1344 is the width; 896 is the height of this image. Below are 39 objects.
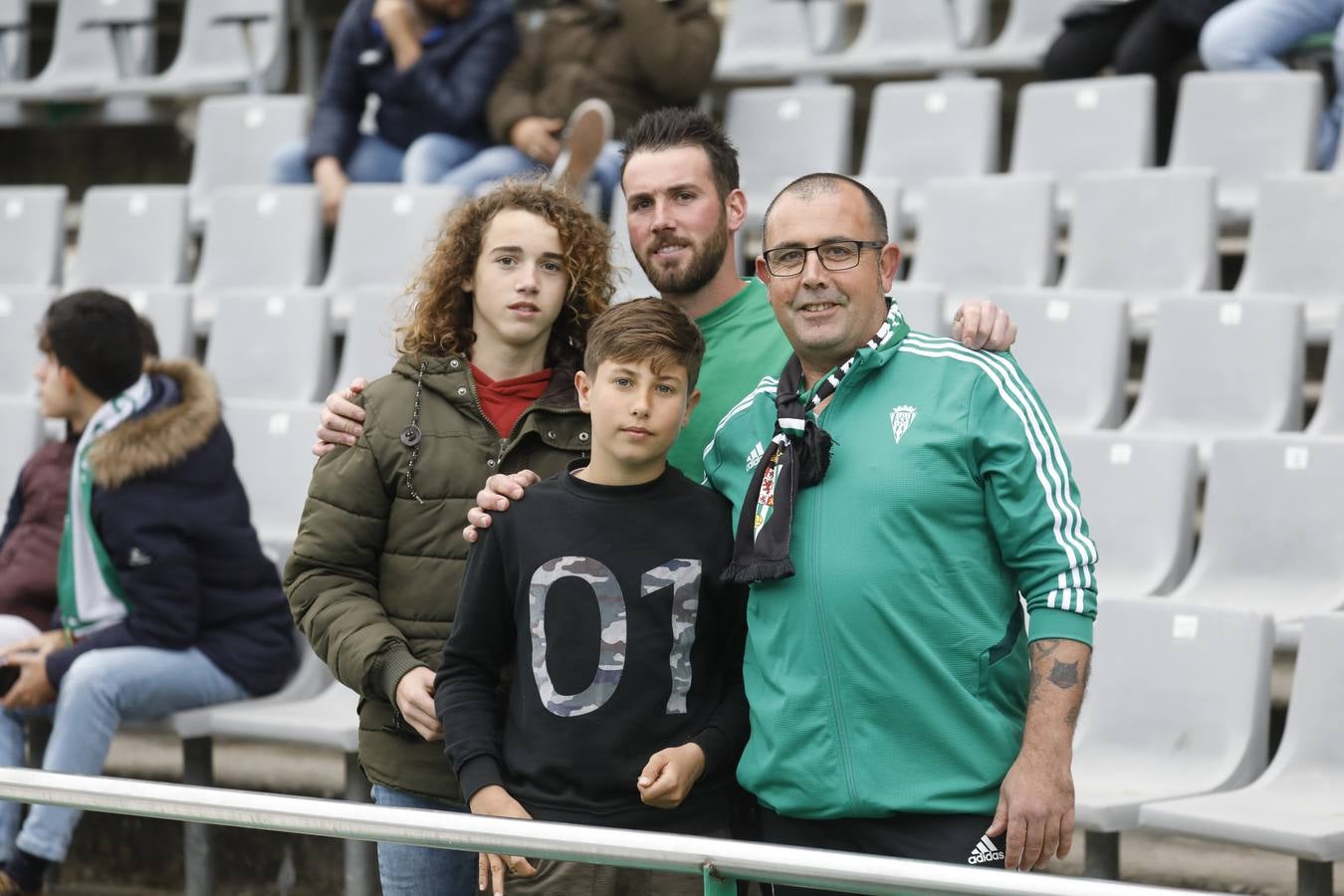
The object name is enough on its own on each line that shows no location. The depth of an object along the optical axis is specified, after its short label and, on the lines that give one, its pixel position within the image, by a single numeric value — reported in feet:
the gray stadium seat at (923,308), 28.63
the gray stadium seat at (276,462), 30.37
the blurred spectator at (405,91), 38.73
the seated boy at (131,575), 24.38
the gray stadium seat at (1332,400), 27.37
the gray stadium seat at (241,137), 44.68
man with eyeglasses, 12.76
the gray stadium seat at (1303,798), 18.94
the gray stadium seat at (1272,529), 24.45
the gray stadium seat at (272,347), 34.42
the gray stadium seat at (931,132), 38.01
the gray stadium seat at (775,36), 44.42
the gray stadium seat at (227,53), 48.65
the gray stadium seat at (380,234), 36.65
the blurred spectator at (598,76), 37.22
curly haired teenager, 14.75
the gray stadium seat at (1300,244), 30.60
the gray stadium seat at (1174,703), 21.48
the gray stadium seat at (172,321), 35.45
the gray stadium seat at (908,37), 43.19
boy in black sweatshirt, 13.50
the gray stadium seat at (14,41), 50.88
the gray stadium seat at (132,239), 40.91
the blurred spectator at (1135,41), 36.58
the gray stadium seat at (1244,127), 33.76
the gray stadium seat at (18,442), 32.27
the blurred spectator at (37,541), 26.55
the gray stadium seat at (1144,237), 31.78
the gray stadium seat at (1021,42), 41.93
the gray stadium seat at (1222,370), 27.86
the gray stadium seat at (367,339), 32.86
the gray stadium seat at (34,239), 41.83
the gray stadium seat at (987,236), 33.32
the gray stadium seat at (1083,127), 35.50
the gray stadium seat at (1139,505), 25.29
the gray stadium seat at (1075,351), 29.19
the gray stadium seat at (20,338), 37.63
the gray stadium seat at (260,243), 38.88
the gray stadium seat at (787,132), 39.19
